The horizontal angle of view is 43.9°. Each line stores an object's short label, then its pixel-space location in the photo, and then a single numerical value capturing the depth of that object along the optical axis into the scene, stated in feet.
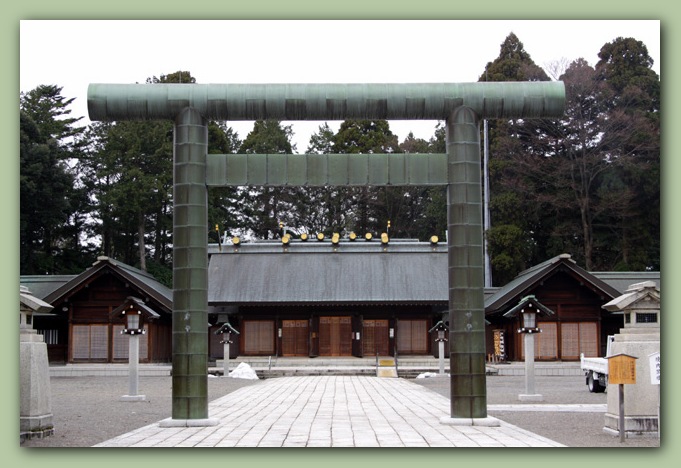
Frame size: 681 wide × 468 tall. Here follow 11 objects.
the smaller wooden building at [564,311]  127.65
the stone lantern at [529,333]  73.61
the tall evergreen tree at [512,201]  161.07
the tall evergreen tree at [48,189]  144.46
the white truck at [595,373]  80.02
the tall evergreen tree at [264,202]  205.57
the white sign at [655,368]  45.34
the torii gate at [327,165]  50.11
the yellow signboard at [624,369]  44.19
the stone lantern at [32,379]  44.42
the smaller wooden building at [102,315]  129.59
